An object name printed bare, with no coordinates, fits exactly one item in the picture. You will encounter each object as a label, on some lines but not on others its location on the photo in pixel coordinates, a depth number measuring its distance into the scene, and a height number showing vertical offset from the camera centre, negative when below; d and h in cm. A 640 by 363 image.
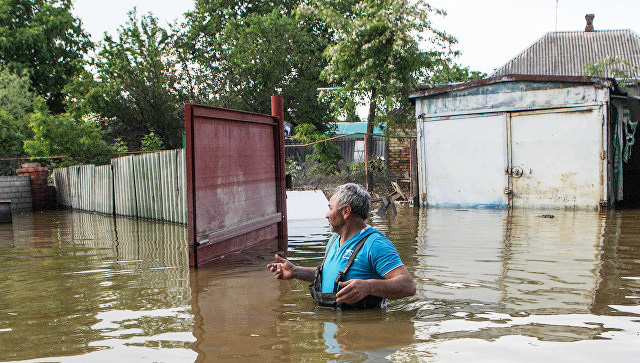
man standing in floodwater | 424 -71
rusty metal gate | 732 -9
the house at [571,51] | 2989 +581
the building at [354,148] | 2981 +116
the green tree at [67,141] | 2142 +133
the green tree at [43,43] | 3497 +819
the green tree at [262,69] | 2747 +482
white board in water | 1300 -70
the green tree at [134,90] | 2820 +404
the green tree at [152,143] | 2553 +140
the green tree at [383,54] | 2005 +393
